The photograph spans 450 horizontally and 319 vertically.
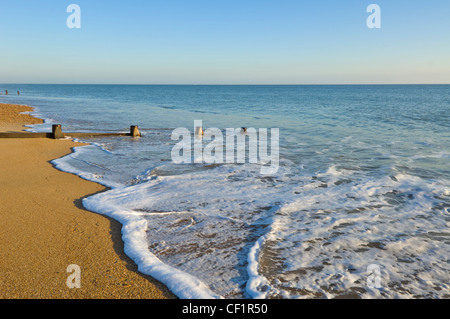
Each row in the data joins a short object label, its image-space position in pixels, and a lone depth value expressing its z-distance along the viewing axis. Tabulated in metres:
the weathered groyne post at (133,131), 14.69
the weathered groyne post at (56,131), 12.95
